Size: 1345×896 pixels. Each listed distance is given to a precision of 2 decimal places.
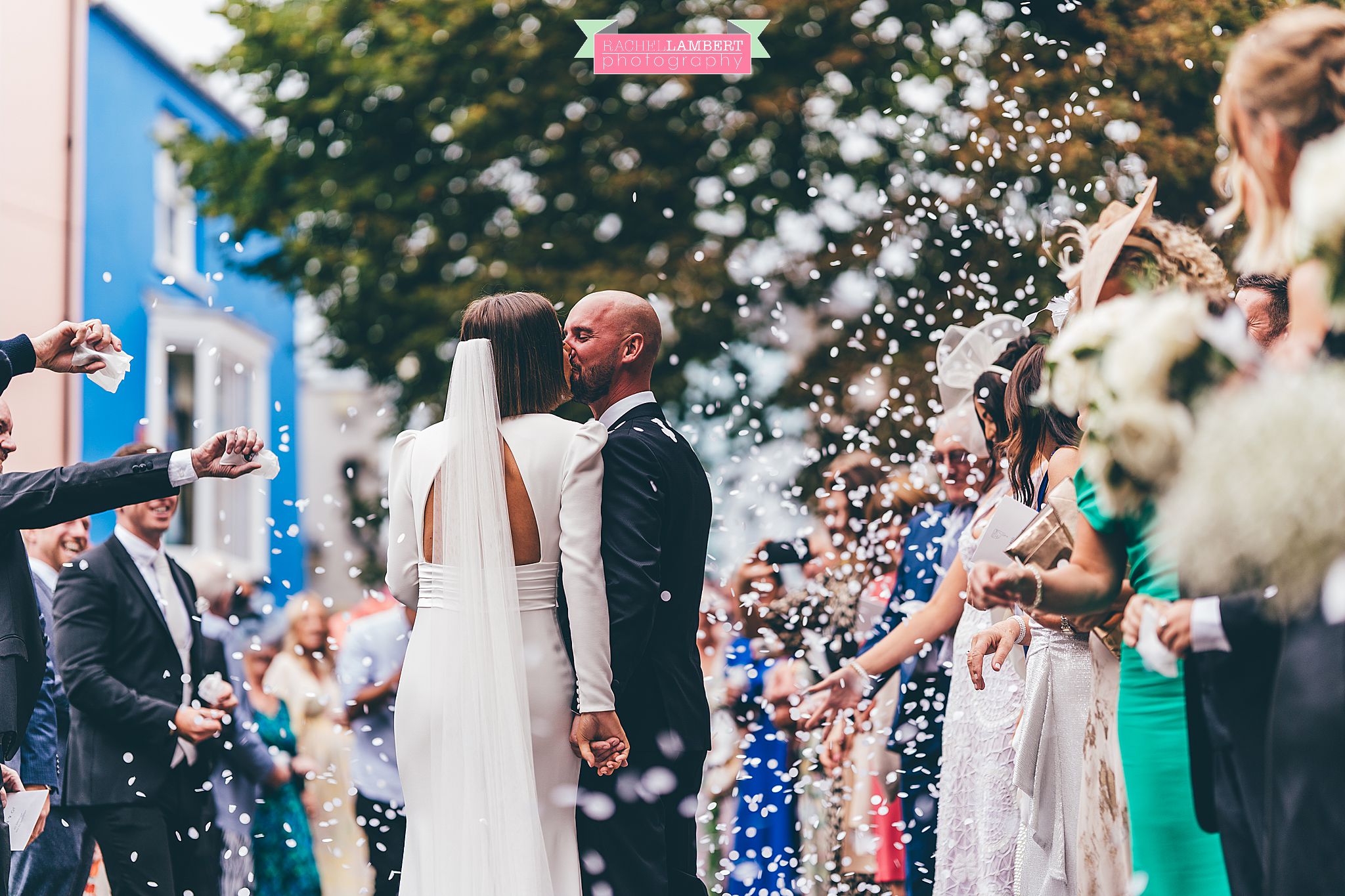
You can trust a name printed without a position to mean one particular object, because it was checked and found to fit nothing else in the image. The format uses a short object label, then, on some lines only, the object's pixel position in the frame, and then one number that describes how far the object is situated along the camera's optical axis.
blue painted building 12.75
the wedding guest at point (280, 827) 7.18
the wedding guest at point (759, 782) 6.19
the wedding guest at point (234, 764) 6.36
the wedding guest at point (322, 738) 8.09
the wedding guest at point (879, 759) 6.10
